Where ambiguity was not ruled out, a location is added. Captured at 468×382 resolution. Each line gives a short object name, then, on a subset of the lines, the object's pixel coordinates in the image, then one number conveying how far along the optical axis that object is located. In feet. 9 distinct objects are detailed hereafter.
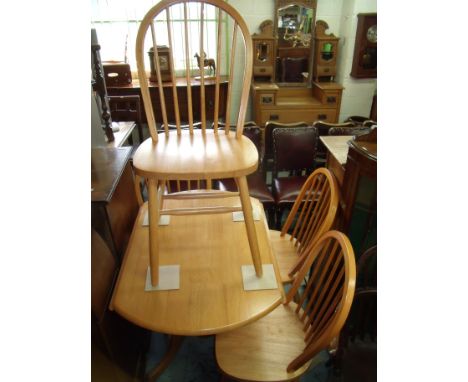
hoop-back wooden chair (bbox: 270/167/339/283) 3.59
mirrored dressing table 10.27
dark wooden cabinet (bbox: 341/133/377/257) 4.12
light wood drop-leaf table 2.48
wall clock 9.75
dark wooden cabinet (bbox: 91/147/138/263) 2.64
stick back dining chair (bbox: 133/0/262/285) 2.52
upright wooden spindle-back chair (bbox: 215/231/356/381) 2.64
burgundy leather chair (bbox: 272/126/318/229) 6.84
